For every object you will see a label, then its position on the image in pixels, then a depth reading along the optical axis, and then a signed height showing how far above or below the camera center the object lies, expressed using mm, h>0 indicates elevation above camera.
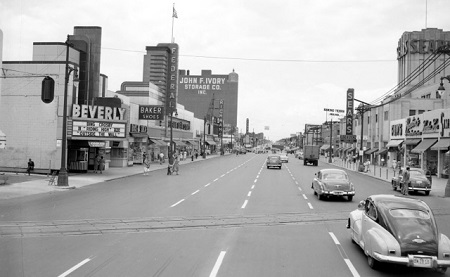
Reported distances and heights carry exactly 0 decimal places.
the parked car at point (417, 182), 24828 -1836
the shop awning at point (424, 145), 41281 +648
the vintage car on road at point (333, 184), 20172 -1765
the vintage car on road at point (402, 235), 7812 -1671
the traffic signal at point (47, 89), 24747 +2913
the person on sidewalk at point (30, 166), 31616 -2150
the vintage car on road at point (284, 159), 73738 -2185
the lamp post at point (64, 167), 25188 -1689
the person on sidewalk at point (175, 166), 38438 -2123
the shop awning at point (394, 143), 52500 +958
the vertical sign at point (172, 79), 61969 +9471
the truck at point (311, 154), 63031 -960
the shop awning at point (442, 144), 37378 +729
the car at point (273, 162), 50875 -1915
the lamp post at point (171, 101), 59225 +5964
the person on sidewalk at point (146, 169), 37144 -2440
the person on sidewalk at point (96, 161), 37859 -1902
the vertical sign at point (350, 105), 66438 +6970
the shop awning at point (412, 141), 45938 +1108
